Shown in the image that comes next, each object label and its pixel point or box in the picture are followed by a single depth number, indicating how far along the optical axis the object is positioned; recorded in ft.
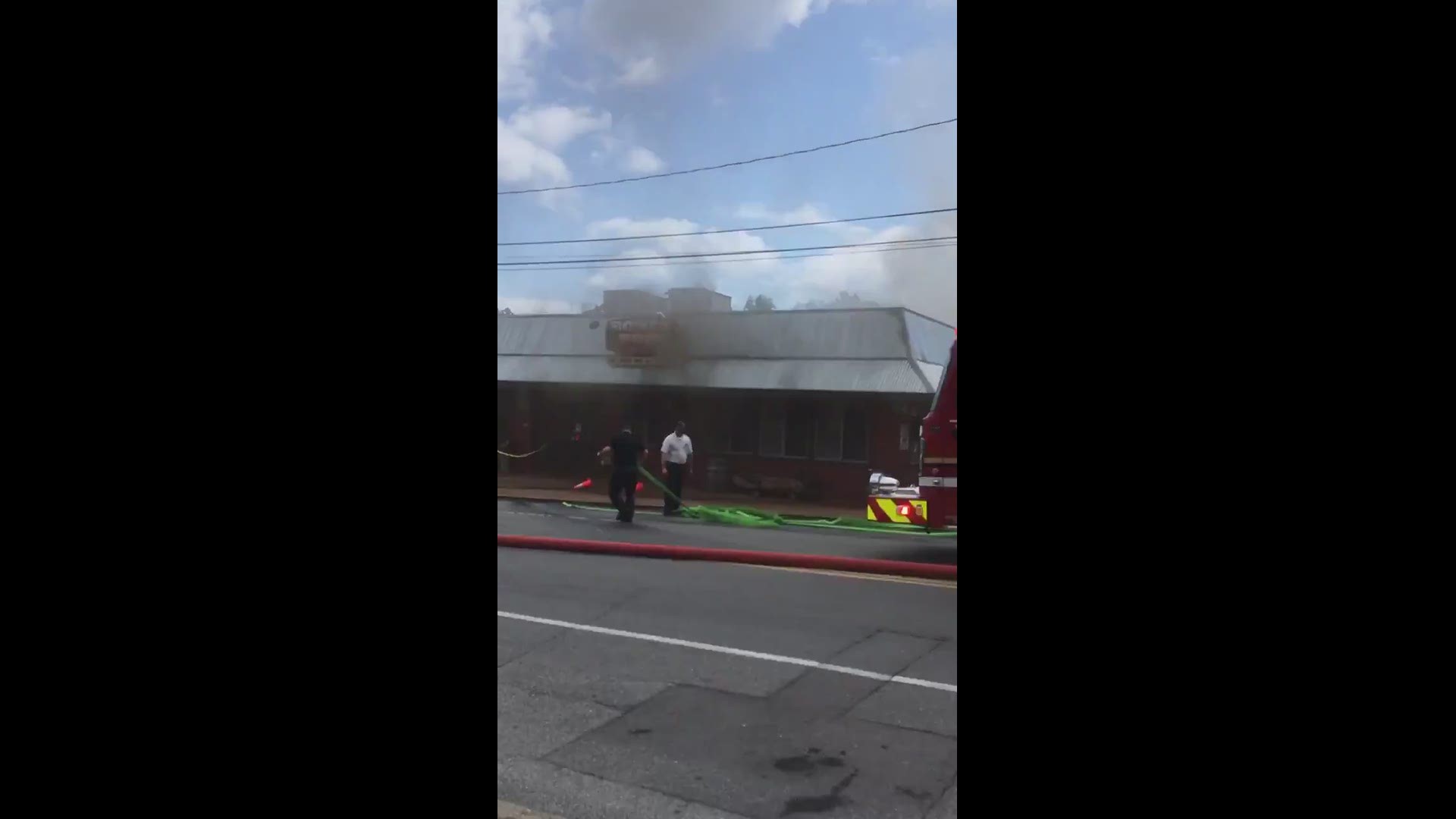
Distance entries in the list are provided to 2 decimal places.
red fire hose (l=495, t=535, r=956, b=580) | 28.71
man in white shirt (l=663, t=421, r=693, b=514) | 42.52
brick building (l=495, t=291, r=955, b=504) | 52.11
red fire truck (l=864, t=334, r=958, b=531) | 28.07
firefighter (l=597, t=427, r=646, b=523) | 40.19
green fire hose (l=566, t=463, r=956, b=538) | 41.68
